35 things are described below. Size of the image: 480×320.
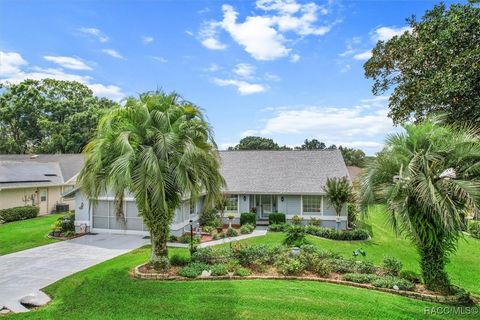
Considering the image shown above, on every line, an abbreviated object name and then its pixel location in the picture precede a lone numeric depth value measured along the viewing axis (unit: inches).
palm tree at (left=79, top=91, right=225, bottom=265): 396.2
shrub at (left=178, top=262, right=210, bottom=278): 395.2
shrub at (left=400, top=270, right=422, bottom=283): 382.9
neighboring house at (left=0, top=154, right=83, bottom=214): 941.8
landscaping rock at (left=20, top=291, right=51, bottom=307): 348.4
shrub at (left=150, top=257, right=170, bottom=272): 418.9
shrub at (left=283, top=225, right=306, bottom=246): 615.3
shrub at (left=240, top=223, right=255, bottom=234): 799.7
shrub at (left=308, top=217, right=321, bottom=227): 852.6
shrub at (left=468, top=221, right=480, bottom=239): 773.5
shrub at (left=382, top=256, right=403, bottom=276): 406.4
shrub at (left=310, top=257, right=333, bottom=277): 403.5
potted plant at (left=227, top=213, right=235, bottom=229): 876.0
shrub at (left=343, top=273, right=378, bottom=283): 379.9
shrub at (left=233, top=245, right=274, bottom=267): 439.2
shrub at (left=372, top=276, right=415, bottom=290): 358.6
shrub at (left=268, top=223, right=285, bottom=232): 826.5
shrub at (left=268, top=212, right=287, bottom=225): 872.3
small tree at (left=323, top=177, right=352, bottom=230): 804.0
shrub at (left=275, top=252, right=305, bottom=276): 400.9
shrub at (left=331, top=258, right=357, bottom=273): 415.5
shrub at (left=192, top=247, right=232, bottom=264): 447.2
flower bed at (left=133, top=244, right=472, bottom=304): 366.0
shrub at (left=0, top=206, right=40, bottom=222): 896.9
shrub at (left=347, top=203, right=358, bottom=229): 879.9
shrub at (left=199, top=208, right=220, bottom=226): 846.3
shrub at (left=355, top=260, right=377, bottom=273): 414.7
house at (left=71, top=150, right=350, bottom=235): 767.1
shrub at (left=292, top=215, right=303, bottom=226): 869.2
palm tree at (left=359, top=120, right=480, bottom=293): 327.0
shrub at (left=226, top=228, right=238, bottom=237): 760.4
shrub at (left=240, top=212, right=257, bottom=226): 877.8
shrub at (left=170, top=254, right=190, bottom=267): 441.4
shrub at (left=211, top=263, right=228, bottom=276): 397.7
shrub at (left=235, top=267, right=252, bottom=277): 396.8
